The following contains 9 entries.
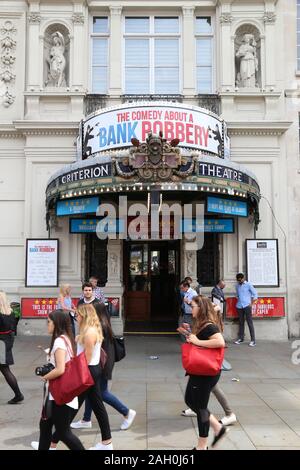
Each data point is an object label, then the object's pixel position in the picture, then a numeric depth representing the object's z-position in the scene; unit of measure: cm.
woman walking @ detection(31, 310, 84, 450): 423
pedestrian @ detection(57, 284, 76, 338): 876
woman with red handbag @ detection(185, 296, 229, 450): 467
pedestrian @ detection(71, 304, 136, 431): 542
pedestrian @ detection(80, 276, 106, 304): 987
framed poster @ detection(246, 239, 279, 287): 1279
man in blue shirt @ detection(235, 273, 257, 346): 1190
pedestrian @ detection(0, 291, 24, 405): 671
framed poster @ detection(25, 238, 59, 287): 1275
